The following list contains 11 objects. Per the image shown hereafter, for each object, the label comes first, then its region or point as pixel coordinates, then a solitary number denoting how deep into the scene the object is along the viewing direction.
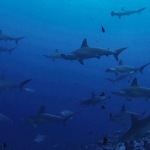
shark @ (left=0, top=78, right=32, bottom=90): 9.61
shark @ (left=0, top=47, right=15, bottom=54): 14.09
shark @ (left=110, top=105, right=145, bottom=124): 8.45
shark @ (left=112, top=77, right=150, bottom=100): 7.64
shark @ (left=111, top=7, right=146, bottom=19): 10.17
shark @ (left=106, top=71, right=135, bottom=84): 9.64
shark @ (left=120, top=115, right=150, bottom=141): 4.32
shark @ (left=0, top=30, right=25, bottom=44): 12.71
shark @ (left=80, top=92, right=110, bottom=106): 7.75
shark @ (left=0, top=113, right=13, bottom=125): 9.97
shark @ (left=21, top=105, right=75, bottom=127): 8.98
